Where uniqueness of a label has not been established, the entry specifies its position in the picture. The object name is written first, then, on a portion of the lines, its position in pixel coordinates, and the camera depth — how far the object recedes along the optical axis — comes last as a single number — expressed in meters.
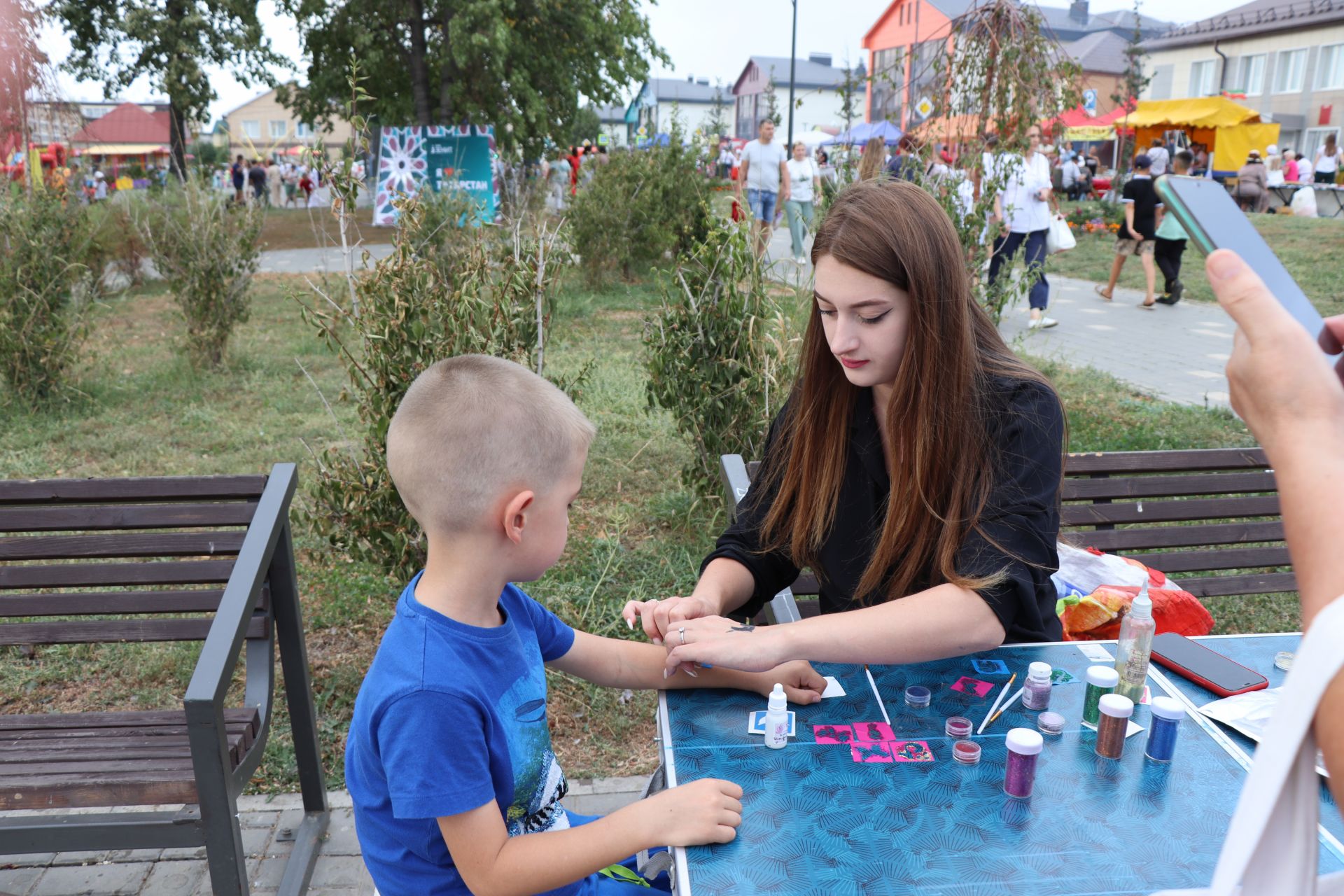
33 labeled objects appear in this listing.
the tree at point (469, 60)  17.42
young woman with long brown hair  1.73
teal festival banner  16.88
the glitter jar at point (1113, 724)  1.51
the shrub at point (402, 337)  3.25
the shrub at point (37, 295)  6.31
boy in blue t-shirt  1.36
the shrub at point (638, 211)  11.02
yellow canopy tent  22.53
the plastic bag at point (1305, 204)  18.58
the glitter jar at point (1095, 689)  1.61
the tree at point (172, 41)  17.42
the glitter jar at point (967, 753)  1.51
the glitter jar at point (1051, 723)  1.58
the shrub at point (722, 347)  4.06
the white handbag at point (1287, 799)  0.69
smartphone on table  1.76
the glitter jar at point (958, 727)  1.58
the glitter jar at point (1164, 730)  1.51
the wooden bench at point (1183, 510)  3.18
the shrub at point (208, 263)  7.22
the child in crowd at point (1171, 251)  10.33
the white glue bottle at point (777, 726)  1.55
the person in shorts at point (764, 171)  11.84
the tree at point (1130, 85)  20.40
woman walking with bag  8.31
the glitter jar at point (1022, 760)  1.40
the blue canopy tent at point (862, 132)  13.01
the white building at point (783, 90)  76.62
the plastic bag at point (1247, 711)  1.61
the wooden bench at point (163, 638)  2.05
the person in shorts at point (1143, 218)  10.41
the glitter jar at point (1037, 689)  1.66
